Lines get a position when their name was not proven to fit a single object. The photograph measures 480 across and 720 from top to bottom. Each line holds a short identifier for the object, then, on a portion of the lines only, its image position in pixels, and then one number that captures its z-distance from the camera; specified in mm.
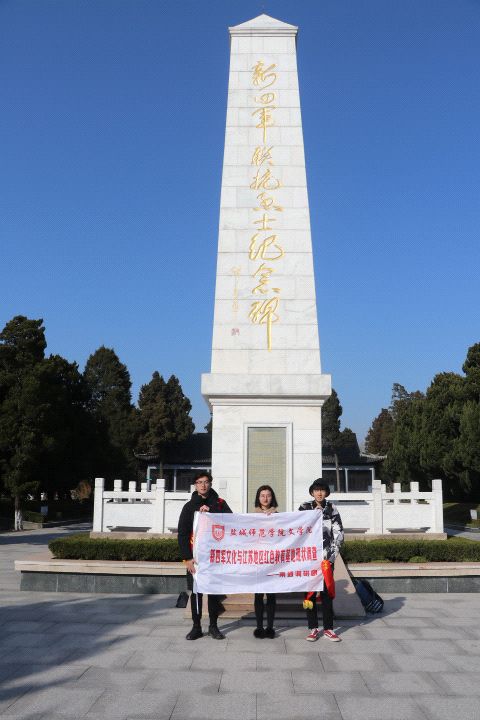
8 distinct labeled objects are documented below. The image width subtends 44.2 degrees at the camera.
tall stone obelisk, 10023
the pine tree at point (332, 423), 44031
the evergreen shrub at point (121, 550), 8820
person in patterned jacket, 5844
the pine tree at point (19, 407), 21453
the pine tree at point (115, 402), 36594
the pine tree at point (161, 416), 43156
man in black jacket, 5871
